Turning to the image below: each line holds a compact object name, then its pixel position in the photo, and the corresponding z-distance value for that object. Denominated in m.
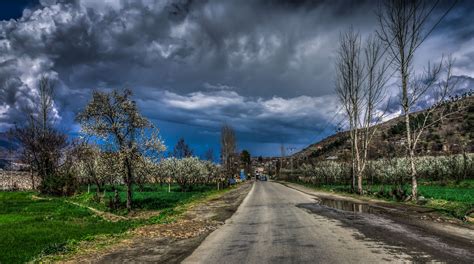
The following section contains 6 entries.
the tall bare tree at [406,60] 25.36
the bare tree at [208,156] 105.33
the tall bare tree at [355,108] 35.81
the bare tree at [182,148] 99.31
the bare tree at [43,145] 55.41
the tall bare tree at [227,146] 89.38
